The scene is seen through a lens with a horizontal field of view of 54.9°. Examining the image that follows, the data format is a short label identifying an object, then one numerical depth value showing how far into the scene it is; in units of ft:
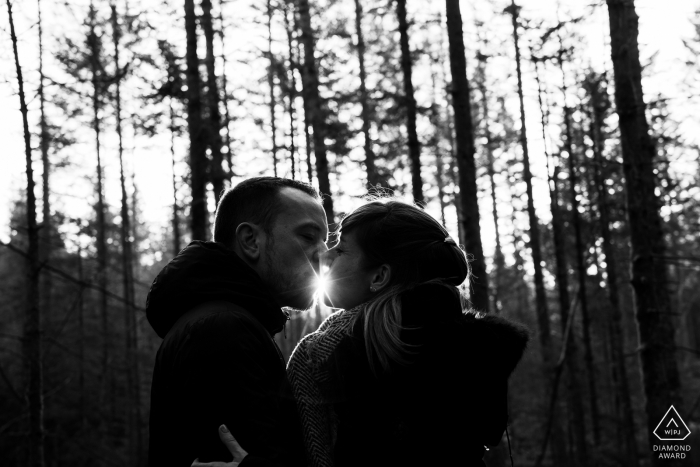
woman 7.38
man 7.07
